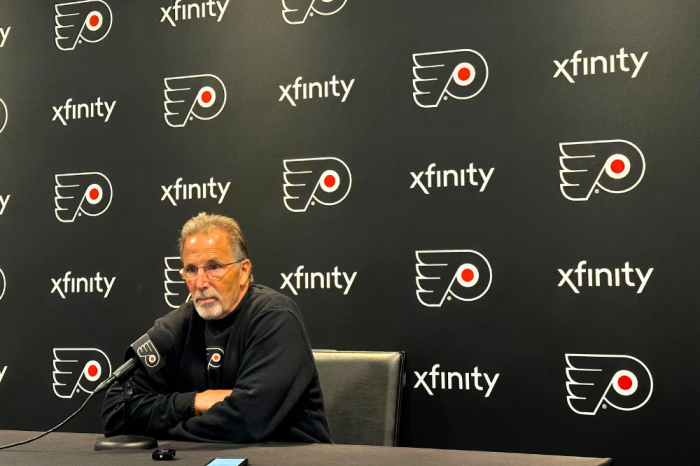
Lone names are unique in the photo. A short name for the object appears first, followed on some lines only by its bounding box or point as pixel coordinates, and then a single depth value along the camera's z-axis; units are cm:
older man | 225
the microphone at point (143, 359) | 207
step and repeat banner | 282
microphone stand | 201
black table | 176
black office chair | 281
